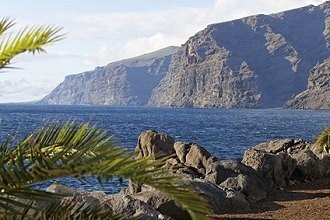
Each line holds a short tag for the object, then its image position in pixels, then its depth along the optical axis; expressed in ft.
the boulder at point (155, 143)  99.40
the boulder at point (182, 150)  91.97
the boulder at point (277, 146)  114.62
